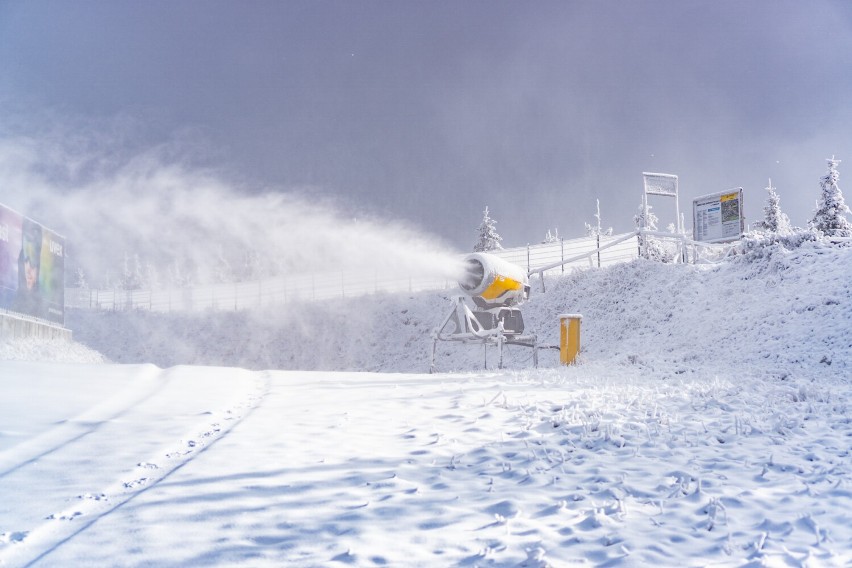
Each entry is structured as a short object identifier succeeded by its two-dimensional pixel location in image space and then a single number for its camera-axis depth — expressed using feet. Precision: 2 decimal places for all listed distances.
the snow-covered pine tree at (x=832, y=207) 151.12
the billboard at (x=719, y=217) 86.84
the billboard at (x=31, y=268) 94.22
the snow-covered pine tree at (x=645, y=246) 96.80
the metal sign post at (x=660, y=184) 100.63
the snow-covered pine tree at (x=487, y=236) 188.90
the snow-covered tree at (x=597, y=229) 288.08
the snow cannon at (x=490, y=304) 66.28
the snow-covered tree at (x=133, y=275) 463.01
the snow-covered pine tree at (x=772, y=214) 195.72
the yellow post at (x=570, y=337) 64.59
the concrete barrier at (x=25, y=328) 92.32
